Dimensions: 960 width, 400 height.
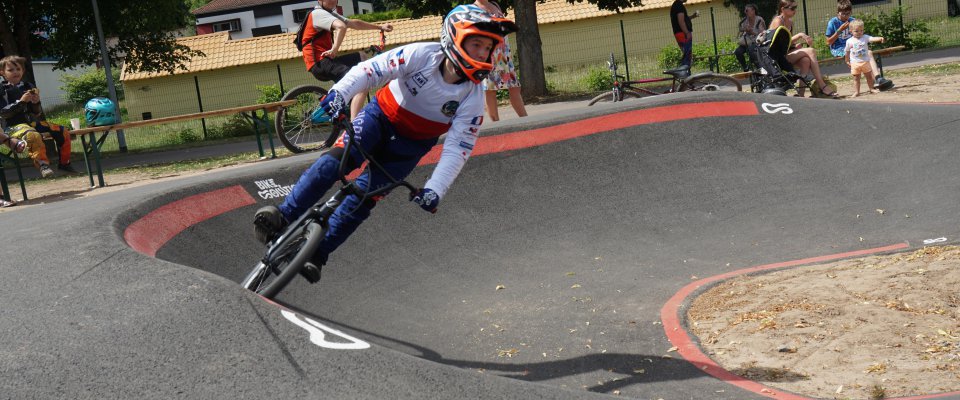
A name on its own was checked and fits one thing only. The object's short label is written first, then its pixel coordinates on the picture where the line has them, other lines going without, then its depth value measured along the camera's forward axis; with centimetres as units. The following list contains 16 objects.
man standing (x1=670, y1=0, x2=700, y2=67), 1533
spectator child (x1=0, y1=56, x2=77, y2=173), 1068
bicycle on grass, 1298
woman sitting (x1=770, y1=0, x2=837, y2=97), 1306
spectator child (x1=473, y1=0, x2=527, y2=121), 1045
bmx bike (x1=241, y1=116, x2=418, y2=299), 495
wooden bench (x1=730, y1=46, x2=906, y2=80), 1611
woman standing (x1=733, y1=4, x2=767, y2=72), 1364
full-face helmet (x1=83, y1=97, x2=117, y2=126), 1186
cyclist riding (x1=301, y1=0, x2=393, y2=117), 954
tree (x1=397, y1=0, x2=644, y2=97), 2048
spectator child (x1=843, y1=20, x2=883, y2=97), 1439
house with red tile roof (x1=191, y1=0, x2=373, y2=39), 7756
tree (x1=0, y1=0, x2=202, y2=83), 1995
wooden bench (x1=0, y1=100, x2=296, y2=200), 1106
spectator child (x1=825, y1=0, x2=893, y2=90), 1570
